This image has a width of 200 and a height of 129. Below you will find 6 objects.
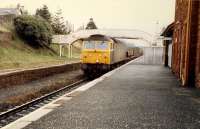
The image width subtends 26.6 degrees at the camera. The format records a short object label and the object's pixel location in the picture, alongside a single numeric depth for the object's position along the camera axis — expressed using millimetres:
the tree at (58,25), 85938
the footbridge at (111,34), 66750
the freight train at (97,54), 28641
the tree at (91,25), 126875
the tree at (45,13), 77669
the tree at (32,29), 54875
